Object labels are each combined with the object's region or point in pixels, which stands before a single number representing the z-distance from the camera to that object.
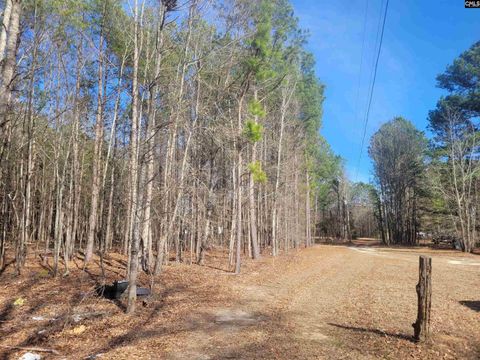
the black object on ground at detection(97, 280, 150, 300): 7.21
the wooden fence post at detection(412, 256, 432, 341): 4.88
